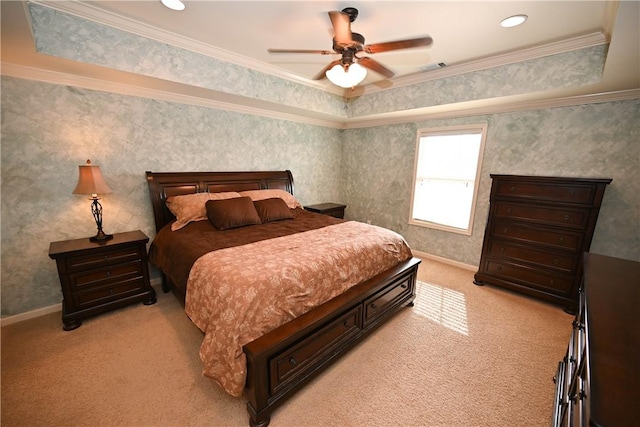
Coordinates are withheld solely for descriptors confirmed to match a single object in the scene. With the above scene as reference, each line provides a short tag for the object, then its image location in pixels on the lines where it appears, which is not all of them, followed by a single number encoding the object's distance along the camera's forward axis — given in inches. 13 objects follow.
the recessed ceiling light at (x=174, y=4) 76.3
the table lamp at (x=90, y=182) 89.7
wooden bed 57.4
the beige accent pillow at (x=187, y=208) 107.6
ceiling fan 68.4
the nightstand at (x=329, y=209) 167.6
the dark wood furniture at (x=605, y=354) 24.8
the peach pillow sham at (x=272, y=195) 133.3
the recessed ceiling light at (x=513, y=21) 80.4
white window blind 139.9
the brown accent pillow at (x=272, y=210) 120.9
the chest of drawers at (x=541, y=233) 100.5
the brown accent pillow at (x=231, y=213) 105.7
